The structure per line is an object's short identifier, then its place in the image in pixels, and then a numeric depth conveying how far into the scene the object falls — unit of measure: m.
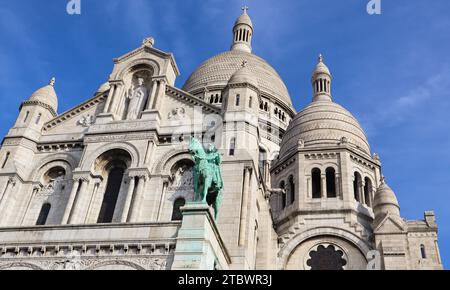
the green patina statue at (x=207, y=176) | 19.97
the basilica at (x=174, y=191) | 19.09
